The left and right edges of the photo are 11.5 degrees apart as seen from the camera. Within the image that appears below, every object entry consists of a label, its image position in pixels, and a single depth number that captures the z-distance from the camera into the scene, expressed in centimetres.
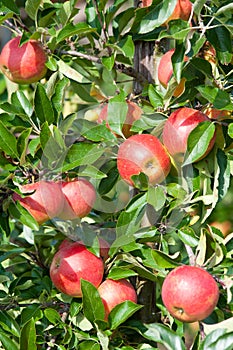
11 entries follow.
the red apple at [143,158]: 154
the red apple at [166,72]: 159
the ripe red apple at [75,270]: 159
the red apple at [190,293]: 148
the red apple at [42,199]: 154
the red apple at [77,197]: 157
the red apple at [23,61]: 166
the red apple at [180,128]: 154
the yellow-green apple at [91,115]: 200
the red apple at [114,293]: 157
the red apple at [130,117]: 162
